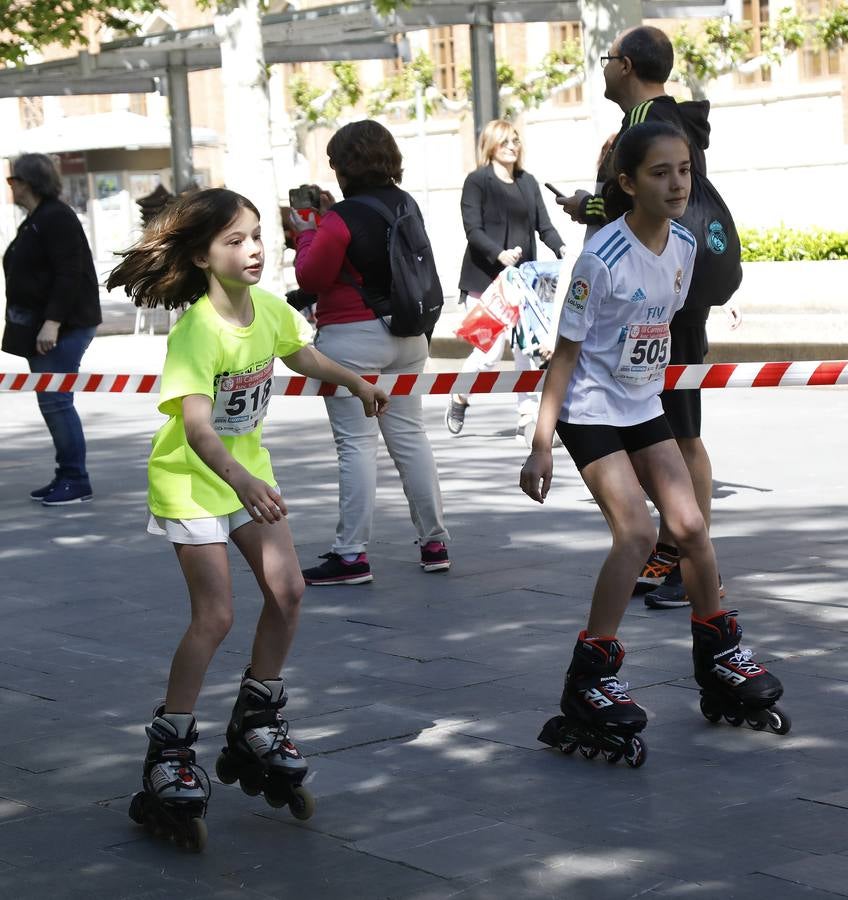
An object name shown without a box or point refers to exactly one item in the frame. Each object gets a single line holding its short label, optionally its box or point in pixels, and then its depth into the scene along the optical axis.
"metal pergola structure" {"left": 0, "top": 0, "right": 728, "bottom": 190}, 18.70
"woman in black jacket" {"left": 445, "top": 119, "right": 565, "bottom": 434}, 11.08
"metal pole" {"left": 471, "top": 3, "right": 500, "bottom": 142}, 19.16
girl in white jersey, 4.78
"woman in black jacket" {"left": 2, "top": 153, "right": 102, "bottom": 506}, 9.78
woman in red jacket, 7.08
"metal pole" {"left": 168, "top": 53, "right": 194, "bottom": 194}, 23.23
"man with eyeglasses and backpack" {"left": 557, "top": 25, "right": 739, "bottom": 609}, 6.39
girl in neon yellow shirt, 4.25
